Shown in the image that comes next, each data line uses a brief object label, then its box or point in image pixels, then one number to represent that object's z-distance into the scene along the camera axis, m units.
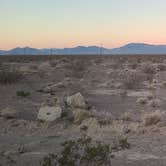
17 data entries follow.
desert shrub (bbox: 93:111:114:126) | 13.06
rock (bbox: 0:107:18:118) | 14.05
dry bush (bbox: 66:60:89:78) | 33.44
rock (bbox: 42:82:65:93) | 21.47
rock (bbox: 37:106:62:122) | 13.39
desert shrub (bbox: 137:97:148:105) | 17.76
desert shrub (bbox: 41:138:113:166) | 7.53
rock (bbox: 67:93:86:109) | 15.72
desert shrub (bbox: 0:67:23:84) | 24.57
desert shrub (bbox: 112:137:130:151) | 9.19
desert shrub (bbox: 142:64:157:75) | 36.70
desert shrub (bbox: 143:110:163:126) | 12.66
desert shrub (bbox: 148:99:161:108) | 16.95
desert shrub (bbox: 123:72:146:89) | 24.33
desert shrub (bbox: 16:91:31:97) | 18.69
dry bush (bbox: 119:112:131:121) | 13.90
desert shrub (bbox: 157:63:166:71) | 41.67
